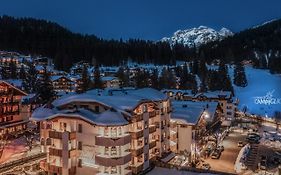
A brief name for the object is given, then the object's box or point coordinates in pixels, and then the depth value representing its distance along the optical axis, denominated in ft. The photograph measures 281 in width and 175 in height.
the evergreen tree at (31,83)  185.05
